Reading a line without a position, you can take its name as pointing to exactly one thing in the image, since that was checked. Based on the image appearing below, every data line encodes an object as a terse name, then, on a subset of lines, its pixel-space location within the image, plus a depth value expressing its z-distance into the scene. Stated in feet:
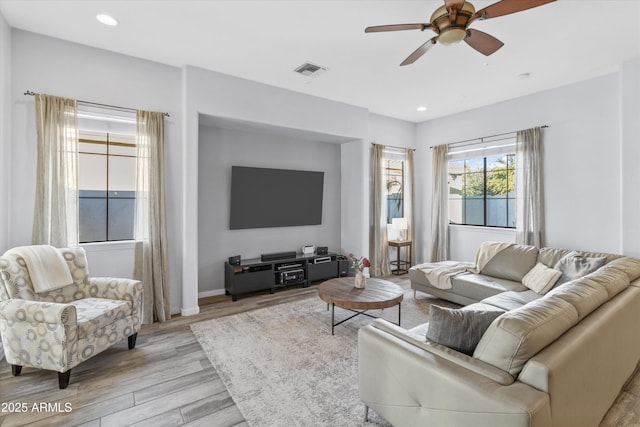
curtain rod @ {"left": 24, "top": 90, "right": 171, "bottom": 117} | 10.03
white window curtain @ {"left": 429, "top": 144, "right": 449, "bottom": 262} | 19.42
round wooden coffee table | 10.02
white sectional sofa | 4.24
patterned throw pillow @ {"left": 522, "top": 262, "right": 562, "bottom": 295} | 10.96
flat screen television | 15.72
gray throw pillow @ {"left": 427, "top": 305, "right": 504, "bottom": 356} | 5.43
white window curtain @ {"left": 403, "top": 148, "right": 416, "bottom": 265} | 20.59
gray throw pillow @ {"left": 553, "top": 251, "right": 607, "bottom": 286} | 10.19
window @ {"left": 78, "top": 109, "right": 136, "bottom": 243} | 11.73
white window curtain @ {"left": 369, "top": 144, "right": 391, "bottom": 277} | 19.07
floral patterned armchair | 7.48
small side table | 19.67
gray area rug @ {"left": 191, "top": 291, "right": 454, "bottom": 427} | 6.84
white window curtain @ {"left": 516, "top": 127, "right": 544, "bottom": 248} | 15.11
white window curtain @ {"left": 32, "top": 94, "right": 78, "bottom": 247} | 10.05
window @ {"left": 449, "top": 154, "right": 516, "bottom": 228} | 17.08
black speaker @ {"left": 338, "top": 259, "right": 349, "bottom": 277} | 17.80
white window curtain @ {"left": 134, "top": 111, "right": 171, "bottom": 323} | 11.85
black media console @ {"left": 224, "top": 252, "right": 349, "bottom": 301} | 14.51
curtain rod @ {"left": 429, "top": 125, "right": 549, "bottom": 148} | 15.15
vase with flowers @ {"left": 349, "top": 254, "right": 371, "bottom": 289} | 11.56
